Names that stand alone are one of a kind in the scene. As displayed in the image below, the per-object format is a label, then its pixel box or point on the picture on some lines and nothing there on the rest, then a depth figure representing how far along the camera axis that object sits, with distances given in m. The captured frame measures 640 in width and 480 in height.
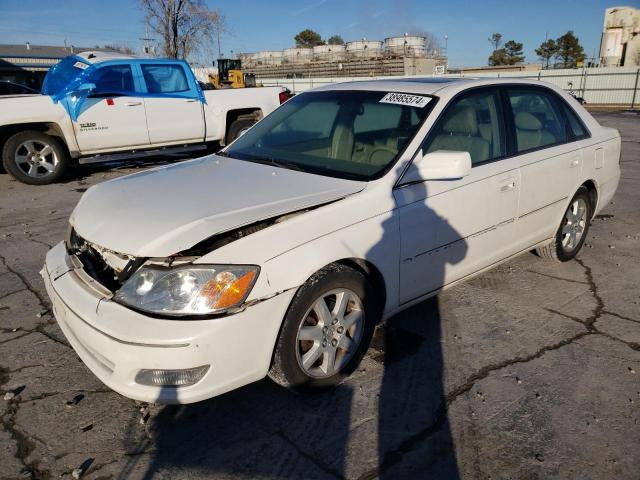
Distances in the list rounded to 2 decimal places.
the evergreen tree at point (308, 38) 88.00
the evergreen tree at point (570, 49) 63.88
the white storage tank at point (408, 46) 53.97
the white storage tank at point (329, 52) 58.38
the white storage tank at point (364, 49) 55.91
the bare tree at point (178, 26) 29.53
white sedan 2.19
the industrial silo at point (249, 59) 65.89
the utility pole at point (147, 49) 30.90
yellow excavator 27.92
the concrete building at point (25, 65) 33.47
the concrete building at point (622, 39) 39.00
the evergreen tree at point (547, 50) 66.29
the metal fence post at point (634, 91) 25.31
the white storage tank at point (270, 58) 64.38
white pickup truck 7.59
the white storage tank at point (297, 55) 61.91
